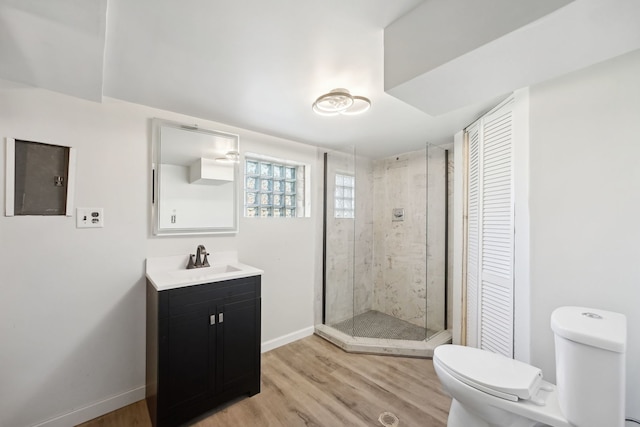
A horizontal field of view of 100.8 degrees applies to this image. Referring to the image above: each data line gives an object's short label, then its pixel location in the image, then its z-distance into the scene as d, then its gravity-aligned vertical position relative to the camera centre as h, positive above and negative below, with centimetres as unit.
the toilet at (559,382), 103 -78
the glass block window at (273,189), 261 +29
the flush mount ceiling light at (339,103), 159 +72
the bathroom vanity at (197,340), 162 -83
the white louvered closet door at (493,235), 178 -13
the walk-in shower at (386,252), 286 -42
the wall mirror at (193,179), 202 +30
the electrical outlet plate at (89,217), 171 -2
